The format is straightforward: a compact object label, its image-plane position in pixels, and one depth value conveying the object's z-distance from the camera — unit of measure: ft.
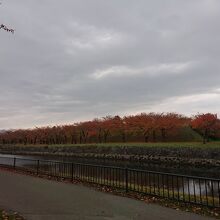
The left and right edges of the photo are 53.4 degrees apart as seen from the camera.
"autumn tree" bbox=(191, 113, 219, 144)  133.69
